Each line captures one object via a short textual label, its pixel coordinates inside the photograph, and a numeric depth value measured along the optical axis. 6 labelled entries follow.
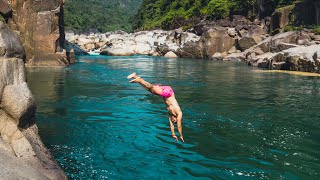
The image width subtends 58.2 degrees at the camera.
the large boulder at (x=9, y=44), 6.90
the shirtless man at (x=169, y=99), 7.01
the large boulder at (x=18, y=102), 6.68
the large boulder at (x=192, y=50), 48.72
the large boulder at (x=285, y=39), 35.40
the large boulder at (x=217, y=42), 47.49
